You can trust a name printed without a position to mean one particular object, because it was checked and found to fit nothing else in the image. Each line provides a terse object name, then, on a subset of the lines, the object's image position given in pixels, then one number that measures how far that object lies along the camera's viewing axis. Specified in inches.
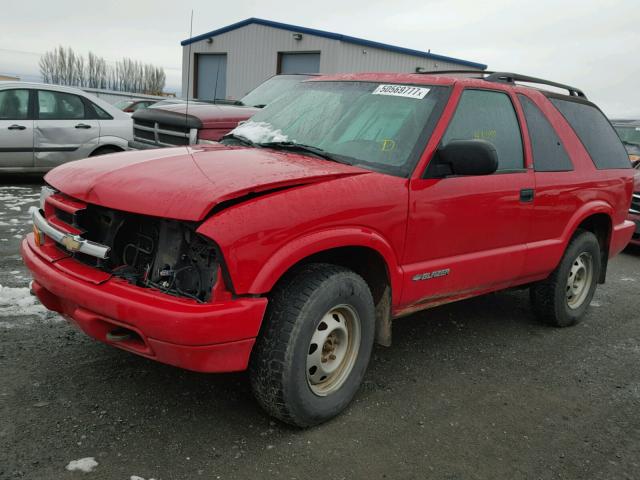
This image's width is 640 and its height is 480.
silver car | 352.2
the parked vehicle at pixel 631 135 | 443.6
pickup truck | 298.5
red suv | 108.7
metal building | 914.7
